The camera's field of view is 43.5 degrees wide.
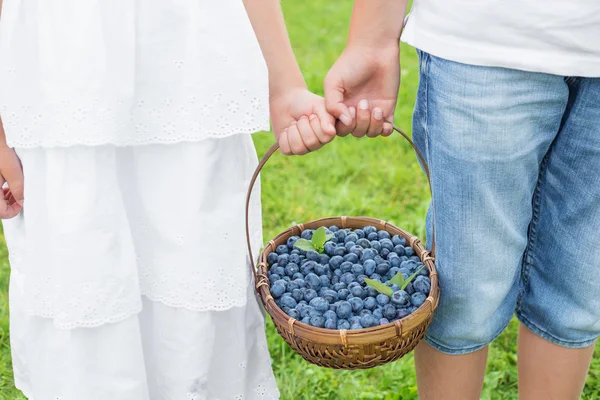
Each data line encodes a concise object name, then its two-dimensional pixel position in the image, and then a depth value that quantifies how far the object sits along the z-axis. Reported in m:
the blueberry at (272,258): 1.40
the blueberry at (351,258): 1.36
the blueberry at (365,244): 1.41
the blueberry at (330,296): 1.27
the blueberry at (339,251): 1.38
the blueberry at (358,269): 1.34
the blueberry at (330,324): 1.21
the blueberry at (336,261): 1.36
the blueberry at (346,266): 1.34
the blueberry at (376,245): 1.41
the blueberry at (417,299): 1.25
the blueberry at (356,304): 1.25
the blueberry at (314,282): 1.31
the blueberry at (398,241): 1.43
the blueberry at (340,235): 1.44
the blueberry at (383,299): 1.25
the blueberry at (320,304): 1.24
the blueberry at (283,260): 1.38
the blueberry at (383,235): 1.45
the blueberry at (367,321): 1.21
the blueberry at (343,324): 1.21
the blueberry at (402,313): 1.23
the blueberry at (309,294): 1.27
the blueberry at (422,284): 1.27
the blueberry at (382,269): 1.34
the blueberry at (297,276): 1.33
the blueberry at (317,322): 1.21
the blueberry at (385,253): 1.40
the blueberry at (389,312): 1.22
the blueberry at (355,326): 1.20
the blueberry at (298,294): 1.28
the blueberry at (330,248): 1.39
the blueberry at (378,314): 1.23
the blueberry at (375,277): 1.33
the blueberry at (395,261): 1.36
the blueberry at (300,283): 1.31
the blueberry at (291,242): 1.44
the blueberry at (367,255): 1.36
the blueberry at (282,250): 1.42
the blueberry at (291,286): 1.30
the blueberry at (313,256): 1.38
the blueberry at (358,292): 1.28
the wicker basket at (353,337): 1.17
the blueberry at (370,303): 1.24
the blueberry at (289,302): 1.27
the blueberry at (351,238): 1.42
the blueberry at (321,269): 1.35
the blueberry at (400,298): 1.24
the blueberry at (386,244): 1.41
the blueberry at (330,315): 1.22
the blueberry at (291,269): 1.34
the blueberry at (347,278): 1.31
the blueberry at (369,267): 1.33
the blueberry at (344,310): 1.23
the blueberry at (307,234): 1.46
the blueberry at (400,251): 1.40
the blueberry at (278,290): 1.29
